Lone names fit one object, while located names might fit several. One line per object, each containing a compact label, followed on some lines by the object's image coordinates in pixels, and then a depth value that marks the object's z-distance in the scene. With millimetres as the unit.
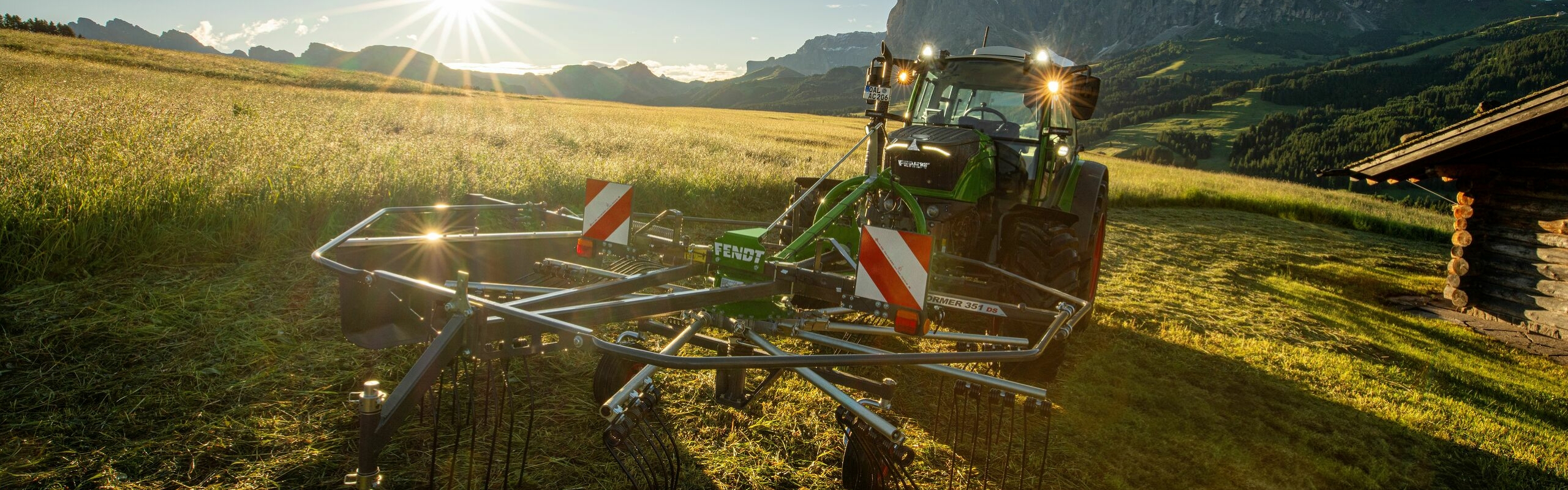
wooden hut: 7562
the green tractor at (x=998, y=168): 4590
